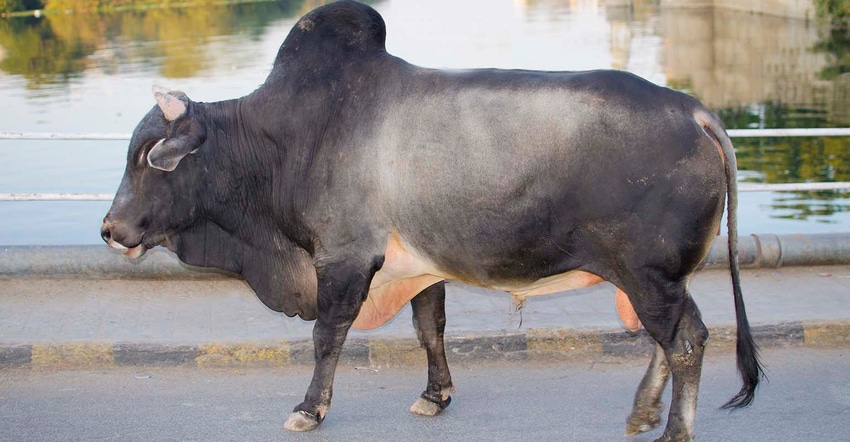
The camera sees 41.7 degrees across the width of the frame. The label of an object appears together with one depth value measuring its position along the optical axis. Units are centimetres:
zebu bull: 451
